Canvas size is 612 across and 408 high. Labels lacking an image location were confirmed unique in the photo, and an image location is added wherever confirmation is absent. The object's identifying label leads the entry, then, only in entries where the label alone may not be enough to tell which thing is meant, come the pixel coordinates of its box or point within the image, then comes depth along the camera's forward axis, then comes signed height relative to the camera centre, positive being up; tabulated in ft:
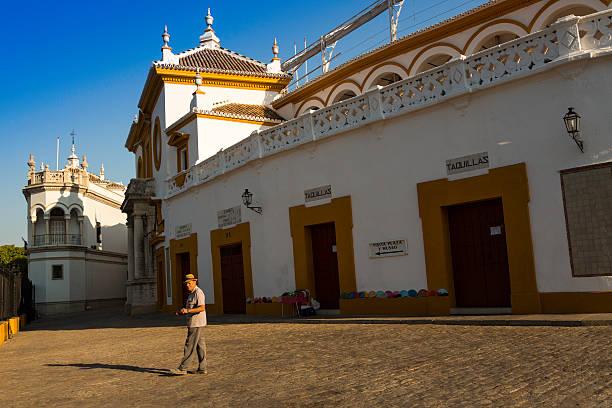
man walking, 25.40 -2.53
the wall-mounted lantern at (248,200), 55.72 +7.49
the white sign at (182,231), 72.71 +6.45
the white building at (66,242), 135.03 +11.47
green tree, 178.70 +12.60
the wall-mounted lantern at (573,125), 33.19 +7.62
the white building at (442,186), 34.32 +6.16
